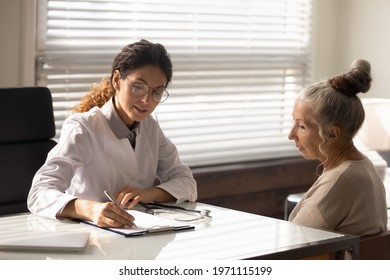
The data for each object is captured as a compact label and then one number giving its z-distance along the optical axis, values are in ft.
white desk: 8.92
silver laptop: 8.93
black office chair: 13.92
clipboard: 9.82
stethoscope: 11.19
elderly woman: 10.97
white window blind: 16.51
